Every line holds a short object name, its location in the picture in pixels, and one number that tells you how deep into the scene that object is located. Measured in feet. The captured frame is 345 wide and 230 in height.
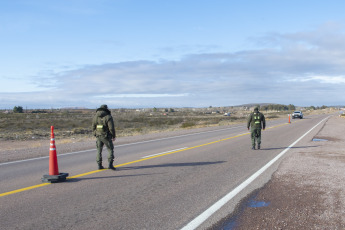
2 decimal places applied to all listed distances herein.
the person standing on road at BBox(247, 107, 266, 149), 44.21
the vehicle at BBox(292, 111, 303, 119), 180.86
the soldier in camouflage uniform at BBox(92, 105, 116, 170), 28.84
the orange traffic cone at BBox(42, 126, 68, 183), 24.35
